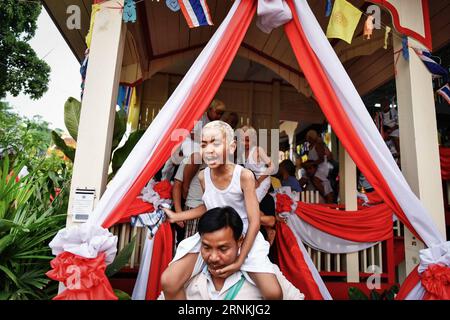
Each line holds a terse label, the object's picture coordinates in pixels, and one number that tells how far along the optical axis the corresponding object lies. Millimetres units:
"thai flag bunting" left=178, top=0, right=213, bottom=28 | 2666
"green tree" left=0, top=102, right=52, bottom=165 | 3666
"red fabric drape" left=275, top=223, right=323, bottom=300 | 3229
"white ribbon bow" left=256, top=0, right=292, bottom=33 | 2684
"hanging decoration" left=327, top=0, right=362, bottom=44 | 2752
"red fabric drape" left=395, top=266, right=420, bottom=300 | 2457
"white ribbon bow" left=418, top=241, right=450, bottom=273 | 2328
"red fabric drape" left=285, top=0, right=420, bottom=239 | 2520
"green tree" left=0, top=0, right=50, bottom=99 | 10172
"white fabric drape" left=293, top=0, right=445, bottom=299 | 2443
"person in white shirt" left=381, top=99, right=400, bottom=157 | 6402
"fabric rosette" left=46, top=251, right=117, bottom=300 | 1989
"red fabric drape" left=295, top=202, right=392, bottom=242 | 4164
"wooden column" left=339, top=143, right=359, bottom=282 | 5047
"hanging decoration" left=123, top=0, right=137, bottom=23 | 2721
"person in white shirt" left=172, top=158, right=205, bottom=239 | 3441
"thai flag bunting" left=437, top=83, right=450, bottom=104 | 3238
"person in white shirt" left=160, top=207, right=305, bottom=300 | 2031
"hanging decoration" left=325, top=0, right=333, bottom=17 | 2801
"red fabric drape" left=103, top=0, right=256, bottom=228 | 2346
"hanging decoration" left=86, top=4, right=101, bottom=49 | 2736
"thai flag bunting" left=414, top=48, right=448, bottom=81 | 2920
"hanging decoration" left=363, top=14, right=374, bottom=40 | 2770
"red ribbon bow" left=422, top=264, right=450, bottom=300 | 2256
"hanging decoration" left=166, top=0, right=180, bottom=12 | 2656
